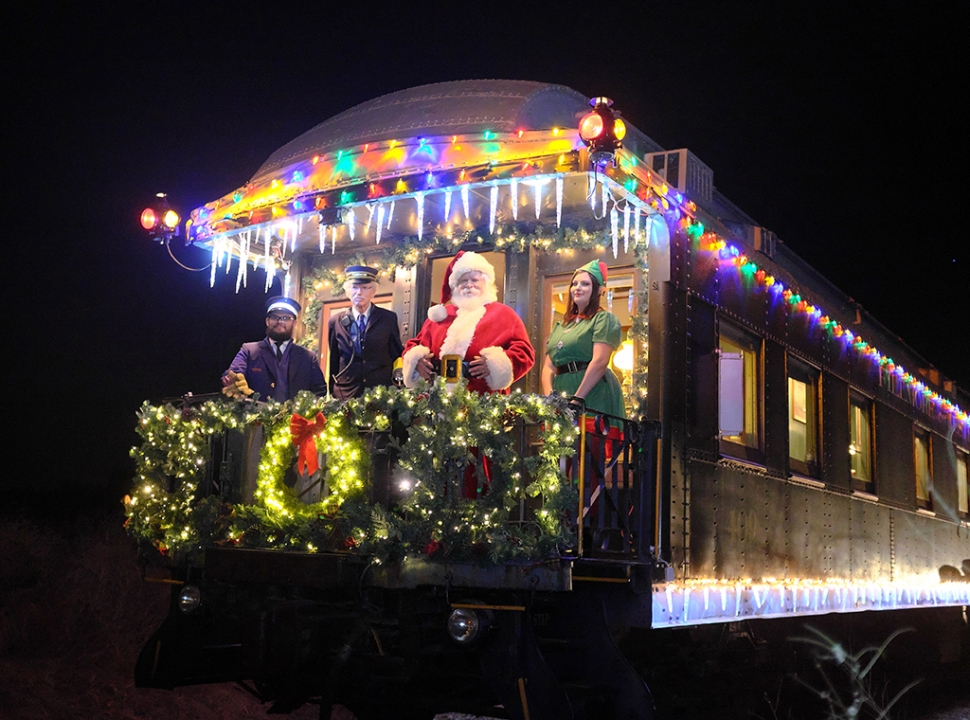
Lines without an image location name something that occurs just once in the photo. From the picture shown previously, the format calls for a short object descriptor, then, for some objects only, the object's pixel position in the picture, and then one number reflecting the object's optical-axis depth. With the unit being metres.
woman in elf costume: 6.11
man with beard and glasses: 7.11
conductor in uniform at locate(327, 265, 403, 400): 7.12
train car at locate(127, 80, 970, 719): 5.13
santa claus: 6.02
